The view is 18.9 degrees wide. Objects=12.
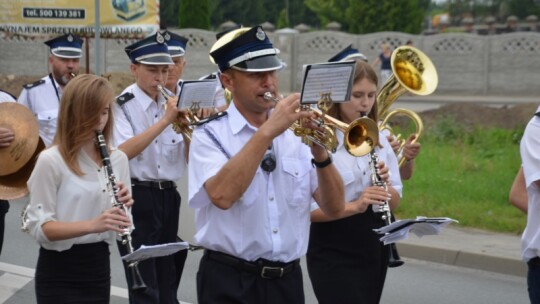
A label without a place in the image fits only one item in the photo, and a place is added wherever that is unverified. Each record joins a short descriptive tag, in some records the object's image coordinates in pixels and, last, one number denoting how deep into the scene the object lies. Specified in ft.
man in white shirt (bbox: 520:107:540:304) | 23.51
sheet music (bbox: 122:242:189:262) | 22.53
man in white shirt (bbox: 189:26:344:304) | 21.70
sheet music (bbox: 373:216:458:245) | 24.69
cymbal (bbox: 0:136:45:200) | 32.29
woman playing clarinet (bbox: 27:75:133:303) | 23.51
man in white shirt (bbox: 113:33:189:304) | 32.96
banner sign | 66.08
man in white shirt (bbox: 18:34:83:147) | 43.51
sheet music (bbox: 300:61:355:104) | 20.01
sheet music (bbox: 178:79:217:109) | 32.04
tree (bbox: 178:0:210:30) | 198.47
